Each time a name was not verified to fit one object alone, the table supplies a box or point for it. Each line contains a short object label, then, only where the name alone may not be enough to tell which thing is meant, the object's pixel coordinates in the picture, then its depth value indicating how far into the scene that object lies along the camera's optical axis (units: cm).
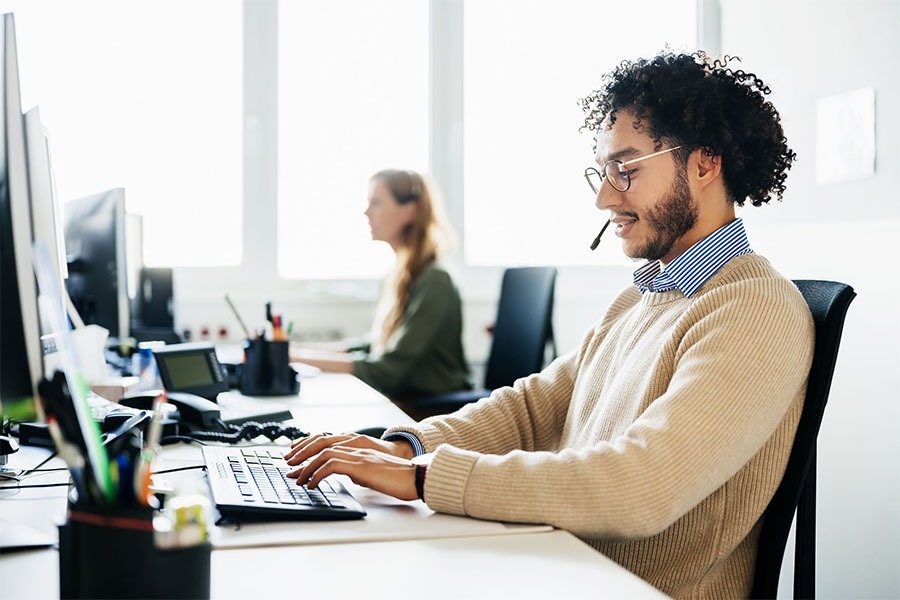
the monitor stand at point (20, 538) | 84
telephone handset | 154
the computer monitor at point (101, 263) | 197
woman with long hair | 277
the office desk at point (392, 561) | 76
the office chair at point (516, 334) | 254
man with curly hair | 96
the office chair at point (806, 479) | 105
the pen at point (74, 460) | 65
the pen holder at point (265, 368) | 202
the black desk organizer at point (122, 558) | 64
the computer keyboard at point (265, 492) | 95
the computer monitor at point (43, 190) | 114
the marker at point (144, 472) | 65
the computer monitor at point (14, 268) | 85
